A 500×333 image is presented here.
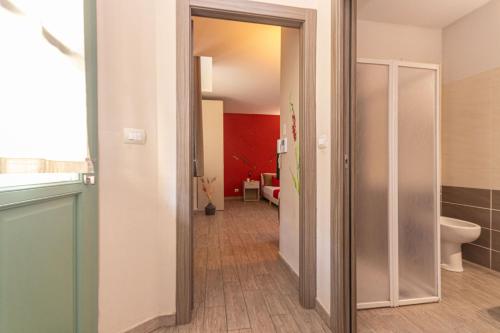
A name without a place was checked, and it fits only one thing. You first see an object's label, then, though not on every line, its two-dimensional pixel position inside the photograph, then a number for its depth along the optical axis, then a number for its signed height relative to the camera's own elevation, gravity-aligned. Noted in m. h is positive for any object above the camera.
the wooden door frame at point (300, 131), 1.58 +0.24
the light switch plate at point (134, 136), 1.41 +0.17
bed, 5.78 -0.62
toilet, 2.29 -0.74
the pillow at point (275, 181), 6.84 -0.49
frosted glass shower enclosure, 1.75 -0.15
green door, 0.77 -0.34
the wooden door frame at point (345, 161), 1.44 +0.01
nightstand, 6.97 -0.77
